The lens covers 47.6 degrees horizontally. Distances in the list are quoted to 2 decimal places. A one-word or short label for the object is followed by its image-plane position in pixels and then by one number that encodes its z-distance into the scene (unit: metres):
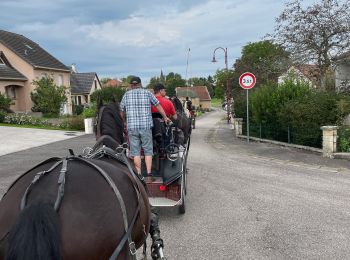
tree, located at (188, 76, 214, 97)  125.28
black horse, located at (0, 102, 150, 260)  2.33
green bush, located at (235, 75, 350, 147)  12.63
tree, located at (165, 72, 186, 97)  98.31
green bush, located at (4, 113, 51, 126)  29.12
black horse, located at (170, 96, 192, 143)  8.55
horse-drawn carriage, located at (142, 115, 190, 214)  6.34
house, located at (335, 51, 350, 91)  17.77
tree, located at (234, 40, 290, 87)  20.98
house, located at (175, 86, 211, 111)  88.81
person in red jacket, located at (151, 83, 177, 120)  7.41
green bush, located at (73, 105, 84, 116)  48.19
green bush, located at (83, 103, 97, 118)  28.06
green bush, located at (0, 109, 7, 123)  29.16
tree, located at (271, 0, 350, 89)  18.91
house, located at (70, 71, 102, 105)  57.41
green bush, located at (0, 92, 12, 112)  31.88
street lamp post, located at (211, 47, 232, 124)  30.18
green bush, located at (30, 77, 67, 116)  34.38
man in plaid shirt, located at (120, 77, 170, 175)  6.34
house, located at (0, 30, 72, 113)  37.34
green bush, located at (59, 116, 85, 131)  26.56
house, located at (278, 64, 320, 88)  20.14
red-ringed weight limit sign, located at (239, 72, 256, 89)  16.78
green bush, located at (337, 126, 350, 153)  11.79
